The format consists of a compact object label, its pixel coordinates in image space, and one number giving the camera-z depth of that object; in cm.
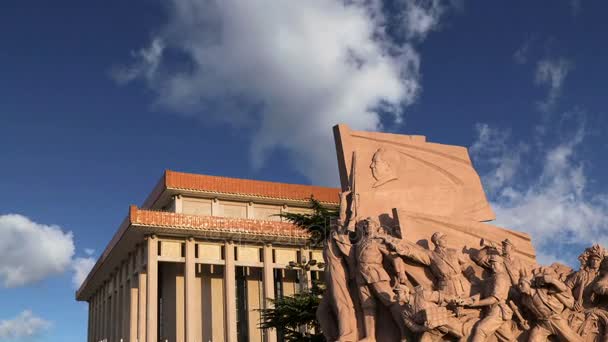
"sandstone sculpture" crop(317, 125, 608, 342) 930
